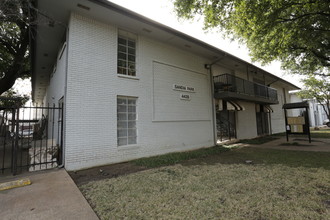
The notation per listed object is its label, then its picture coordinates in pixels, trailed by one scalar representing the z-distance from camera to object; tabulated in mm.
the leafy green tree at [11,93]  19388
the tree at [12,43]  4688
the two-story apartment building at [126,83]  5684
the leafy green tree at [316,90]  23695
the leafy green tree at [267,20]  6387
